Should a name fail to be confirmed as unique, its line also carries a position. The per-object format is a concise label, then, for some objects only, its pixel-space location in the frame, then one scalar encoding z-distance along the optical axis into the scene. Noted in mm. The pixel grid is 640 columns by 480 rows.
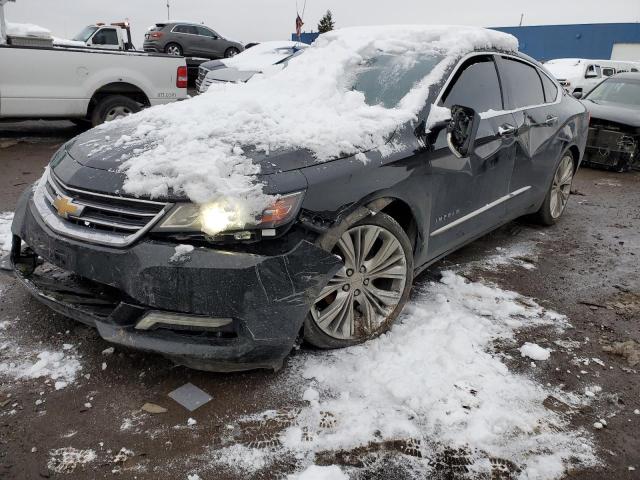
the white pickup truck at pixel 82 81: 7117
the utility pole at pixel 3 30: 7640
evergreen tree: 41375
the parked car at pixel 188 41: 18953
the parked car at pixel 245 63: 10391
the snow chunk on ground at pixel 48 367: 2621
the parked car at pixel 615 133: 8438
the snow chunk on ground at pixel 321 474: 2088
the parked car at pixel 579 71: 17844
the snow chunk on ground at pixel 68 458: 2104
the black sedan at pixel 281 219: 2348
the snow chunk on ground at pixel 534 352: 3055
